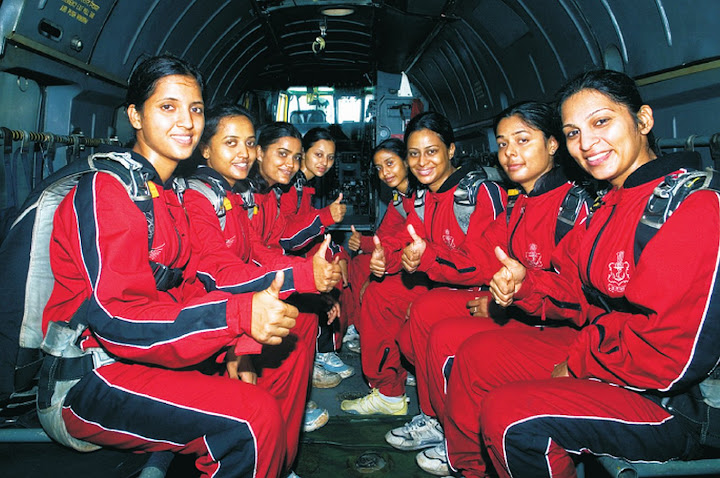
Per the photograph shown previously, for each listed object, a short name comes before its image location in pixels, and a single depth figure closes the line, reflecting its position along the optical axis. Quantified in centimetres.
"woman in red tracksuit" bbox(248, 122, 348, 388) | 360
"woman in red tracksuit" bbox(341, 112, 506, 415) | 303
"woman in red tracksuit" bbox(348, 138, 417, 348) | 418
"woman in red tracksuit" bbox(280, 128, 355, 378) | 387
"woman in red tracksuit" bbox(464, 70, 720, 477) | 140
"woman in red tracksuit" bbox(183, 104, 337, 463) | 212
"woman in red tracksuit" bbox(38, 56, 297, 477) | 143
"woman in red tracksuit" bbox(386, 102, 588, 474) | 242
